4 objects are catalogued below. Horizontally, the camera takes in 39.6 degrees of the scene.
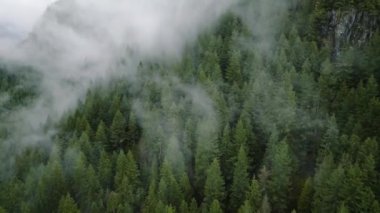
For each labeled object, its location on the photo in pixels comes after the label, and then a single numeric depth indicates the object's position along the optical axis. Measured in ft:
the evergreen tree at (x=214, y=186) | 271.08
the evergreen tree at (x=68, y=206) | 279.77
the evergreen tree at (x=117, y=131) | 367.86
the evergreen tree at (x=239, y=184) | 269.64
